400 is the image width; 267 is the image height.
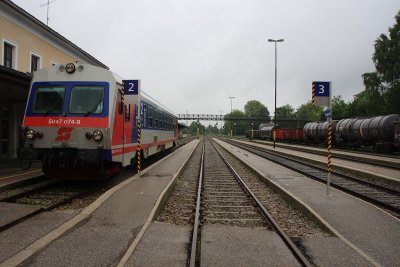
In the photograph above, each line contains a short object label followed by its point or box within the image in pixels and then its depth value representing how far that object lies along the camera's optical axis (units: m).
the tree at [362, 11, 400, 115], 46.91
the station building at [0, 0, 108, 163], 17.38
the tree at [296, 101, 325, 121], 136.15
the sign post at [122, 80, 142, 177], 9.77
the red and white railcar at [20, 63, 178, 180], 10.78
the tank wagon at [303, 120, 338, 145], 42.54
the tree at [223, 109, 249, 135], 148.38
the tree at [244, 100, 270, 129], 183.12
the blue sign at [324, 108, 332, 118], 10.54
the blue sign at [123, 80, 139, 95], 9.78
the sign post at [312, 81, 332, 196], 10.59
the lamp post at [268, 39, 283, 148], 43.36
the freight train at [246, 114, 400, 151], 27.98
